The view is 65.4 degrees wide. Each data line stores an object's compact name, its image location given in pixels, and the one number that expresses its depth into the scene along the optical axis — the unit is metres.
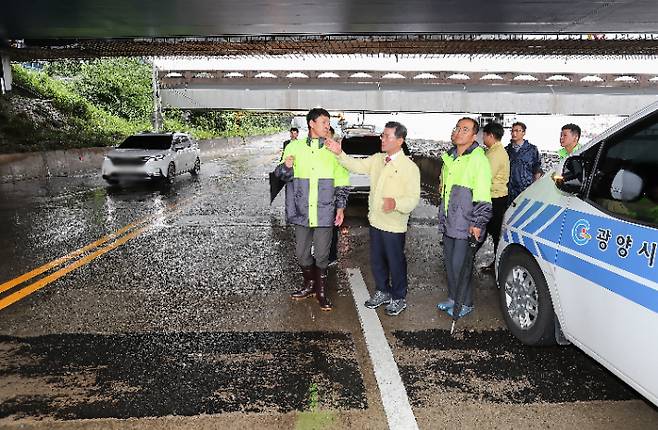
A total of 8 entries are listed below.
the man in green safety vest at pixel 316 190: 4.99
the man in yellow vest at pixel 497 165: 6.29
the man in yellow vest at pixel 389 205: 4.75
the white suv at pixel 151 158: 14.80
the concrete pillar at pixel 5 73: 20.34
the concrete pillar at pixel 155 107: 33.22
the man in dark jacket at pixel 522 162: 6.87
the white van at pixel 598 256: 2.96
